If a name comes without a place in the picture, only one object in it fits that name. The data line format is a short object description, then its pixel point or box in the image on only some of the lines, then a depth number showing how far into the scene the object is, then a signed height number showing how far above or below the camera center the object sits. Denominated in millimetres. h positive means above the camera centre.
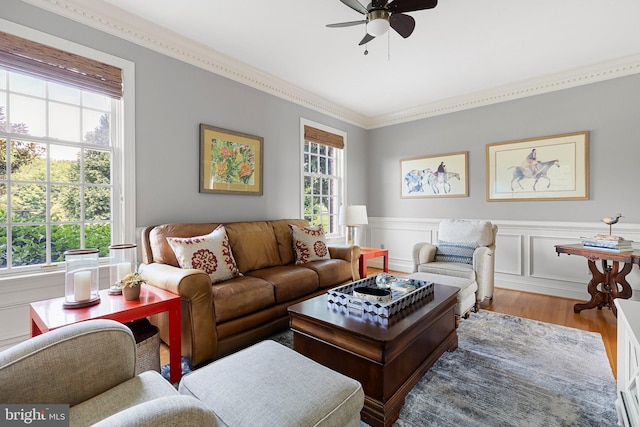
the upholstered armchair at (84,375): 918 -535
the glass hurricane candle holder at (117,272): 1958 -409
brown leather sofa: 2012 -581
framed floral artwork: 3150 +560
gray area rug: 1571 -1073
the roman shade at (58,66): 2051 +1092
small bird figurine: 3041 -111
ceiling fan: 2021 +1379
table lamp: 4355 -74
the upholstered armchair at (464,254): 3133 -491
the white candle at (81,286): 1729 -421
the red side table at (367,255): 3879 -593
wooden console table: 2934 -716
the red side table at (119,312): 1568 -543
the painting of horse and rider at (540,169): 3580 +522
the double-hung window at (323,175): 4406 +561
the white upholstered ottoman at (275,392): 987 -654
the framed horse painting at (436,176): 4430 +533
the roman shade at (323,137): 4309 +1112
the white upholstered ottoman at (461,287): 2539 -690
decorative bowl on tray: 1849 -522
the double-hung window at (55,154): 2125 +456
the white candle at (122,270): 2055 -392
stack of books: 2895 -338
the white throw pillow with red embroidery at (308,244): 3297 -372
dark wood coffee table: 1520 -749
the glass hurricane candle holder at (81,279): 1728 -385
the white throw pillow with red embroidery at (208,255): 2354 -344
